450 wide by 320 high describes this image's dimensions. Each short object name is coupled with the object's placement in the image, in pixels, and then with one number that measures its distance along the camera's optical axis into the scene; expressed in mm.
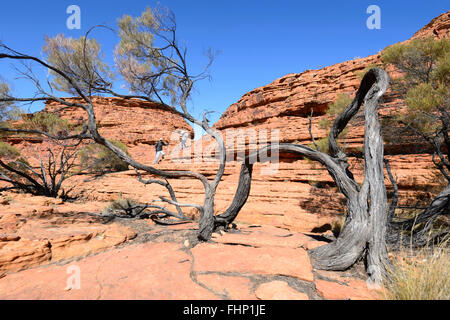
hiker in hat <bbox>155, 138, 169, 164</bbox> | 15282
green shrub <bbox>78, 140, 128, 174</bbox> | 15367
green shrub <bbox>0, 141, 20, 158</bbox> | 13021
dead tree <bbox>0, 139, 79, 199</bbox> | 8236
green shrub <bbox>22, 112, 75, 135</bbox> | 12438
